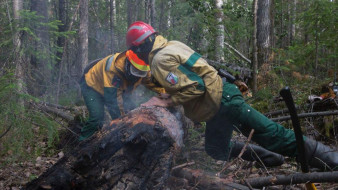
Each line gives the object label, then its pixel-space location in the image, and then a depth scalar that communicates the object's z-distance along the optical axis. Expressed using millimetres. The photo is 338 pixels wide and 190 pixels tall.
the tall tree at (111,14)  14409
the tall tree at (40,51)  4486
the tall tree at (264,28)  8719
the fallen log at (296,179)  2604
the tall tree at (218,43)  7410
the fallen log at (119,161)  2408
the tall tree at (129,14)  15347
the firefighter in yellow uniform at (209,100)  3225
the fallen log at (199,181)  2738
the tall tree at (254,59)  6602
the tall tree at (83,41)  10588
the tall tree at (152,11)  12117
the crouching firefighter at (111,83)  4712
